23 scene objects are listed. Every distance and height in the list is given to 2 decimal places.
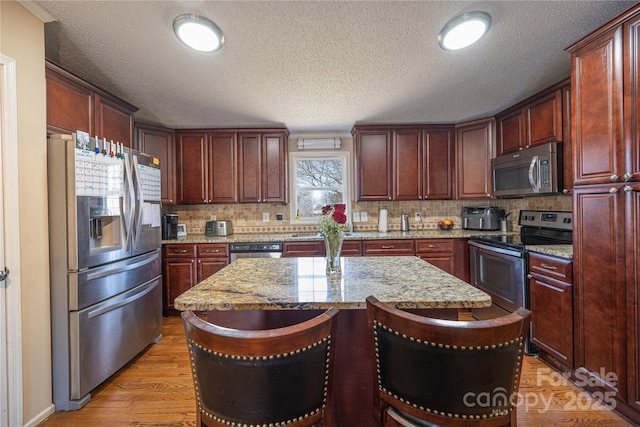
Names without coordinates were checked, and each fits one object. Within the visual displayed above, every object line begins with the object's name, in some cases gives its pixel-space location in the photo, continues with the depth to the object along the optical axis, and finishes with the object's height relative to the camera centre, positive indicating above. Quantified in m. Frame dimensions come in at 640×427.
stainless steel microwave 2.46 +0.38
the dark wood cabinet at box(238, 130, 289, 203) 3.63 +0.63
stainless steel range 2.37 -0.42
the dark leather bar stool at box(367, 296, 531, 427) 0.73 -0.42
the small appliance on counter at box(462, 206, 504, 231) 3.43 -0.08
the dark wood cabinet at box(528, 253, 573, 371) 1.94 -0.72
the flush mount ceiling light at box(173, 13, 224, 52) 1.58 +1.10
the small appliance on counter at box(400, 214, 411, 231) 3.76 -0.14
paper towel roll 3.75 -0.11
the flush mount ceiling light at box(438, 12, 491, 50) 1.59 +1.09
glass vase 1.46 -0.21
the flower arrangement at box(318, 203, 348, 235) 1.39 -0.04
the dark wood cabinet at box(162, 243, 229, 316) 3.24 -0.56
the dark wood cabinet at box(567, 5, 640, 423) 1.54 +0.02
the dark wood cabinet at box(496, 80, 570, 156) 2.43 +0.86
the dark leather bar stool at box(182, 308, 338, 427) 0.74 -0.44
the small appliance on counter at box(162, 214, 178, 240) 3.41 -0.13
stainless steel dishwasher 3.25 -0.41
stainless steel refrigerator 1.73 -0.29
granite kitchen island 1.09 -0.34
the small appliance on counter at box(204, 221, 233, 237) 3.59 -0.17
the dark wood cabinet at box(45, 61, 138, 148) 1.92 +0.87
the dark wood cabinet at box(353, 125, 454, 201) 3.59 +0.67
